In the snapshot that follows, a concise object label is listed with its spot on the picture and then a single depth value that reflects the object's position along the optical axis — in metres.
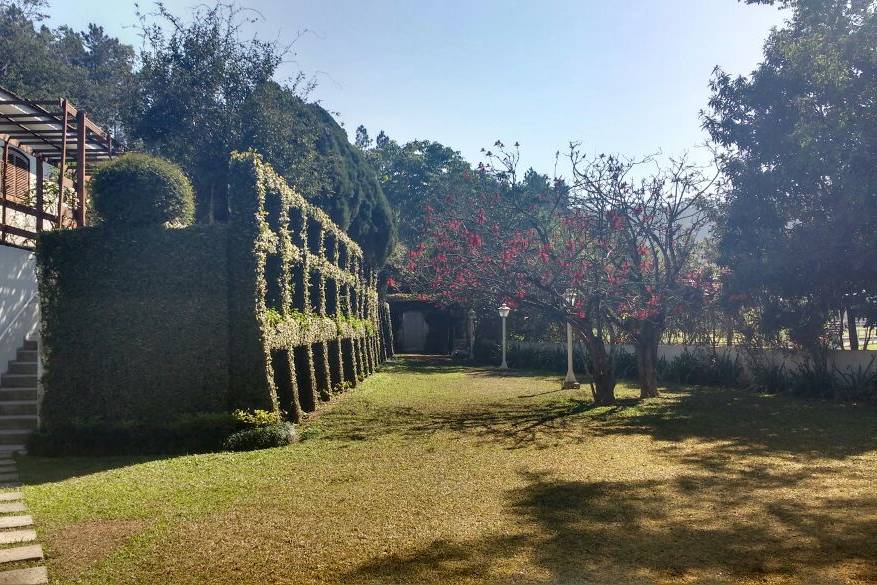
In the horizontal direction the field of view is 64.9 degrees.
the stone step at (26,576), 4.45
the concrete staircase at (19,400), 9.90
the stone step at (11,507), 6.32
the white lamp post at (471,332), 35.15
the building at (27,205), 11.04
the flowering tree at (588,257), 14.91
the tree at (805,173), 13.46
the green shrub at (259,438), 9.80
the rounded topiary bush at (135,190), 10.15
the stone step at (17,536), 5.34
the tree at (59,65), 30.50
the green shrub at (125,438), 9.52
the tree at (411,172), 44.81
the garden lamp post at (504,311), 28.82
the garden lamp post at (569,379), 20.06
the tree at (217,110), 18.91
